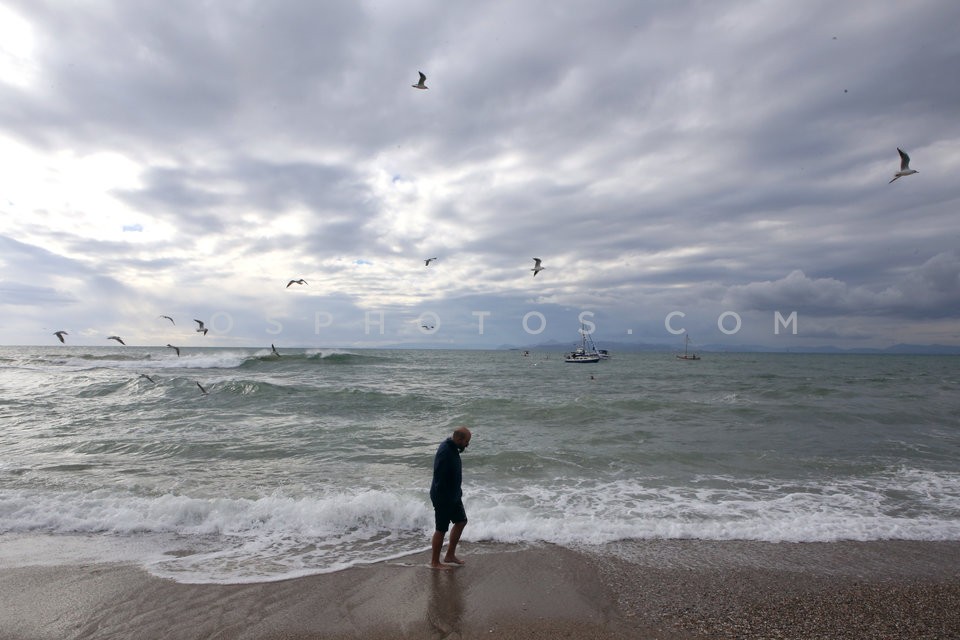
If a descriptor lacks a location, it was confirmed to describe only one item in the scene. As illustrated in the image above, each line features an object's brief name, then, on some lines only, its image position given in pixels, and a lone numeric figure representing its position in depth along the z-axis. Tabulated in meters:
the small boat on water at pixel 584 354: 91.56
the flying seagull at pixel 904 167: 12.88
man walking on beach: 6.30
